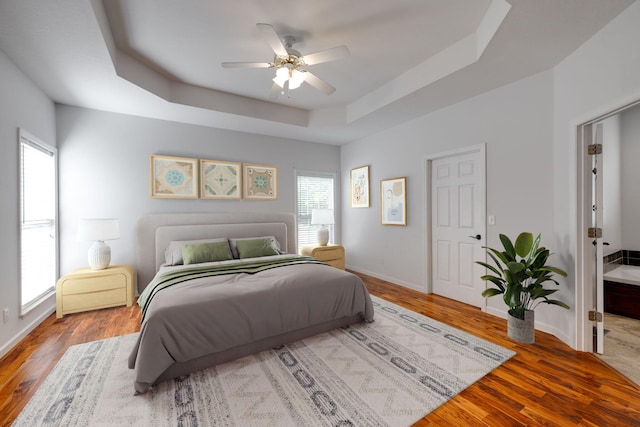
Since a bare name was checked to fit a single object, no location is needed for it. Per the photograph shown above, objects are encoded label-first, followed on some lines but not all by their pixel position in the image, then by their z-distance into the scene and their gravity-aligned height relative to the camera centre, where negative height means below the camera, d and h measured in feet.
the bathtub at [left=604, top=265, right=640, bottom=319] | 9.78 -3.00
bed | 6.61 -2.55
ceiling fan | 7.22 +4.38
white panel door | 11.53 -0.63
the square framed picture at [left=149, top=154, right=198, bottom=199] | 13.43 +1.77
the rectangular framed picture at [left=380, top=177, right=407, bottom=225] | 14.60 +0.59
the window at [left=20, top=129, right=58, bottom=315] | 9.23 -0.33
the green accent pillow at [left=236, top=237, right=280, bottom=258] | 12.98 -1.72
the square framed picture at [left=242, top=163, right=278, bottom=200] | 15.76 +1.78
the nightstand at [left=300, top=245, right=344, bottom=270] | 16.11 -2.45
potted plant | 8.24 -2.12
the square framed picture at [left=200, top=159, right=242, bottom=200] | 14.58 +1.76
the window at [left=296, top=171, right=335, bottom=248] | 17.72 +0.95
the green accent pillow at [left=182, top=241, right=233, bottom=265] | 11.70 -1.77
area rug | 5.53 -4.09
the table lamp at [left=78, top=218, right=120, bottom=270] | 10.96 -0.94
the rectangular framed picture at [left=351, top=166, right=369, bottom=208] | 17.04 +1.59
